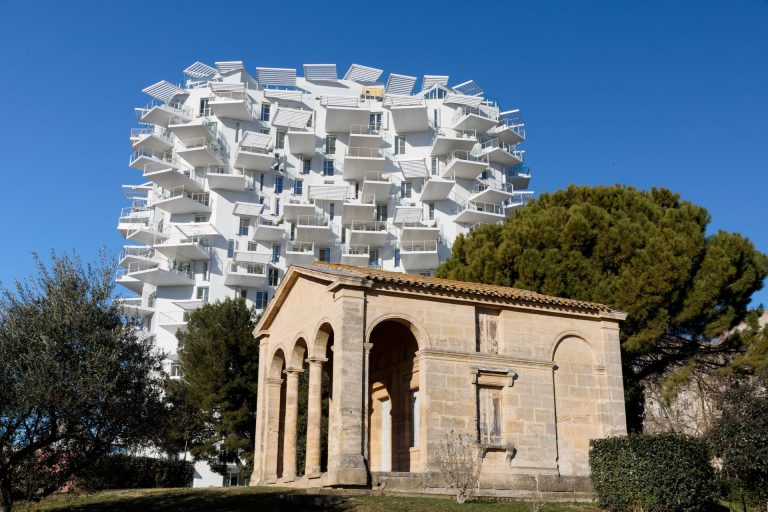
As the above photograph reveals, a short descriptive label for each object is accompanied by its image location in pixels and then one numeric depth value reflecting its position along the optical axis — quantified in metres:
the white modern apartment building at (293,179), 69.38
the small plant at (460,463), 17.89
